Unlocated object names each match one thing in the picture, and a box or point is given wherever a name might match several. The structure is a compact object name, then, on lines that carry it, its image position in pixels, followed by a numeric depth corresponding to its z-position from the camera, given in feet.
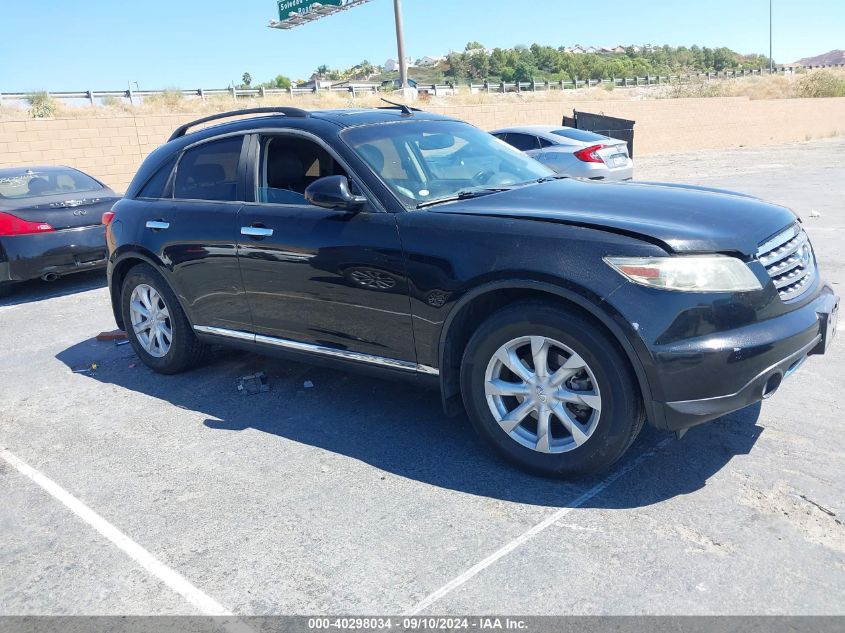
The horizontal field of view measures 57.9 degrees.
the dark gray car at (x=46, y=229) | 27.89
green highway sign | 131.44
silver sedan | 45.03
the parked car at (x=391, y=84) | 138.30
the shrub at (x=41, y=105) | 90.02
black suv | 10.84
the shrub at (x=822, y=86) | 165.48
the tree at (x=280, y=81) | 283.87
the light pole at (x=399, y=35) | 101.40
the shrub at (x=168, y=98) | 111.65
